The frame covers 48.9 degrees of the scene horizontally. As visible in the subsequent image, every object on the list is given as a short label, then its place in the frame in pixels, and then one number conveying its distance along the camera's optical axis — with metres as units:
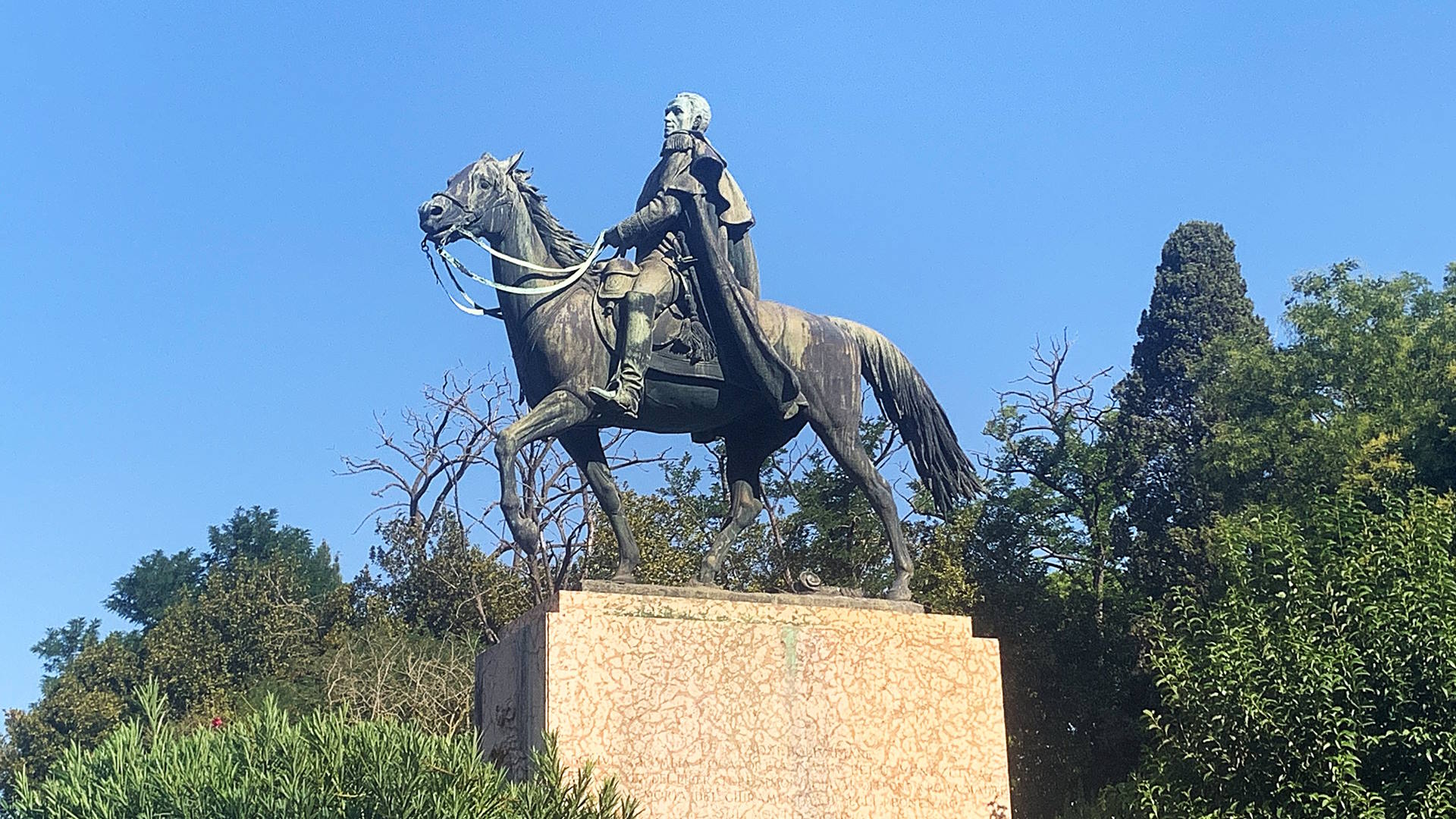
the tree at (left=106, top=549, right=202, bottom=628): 41.47
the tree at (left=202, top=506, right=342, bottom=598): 41.28
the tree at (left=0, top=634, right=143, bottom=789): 28.36
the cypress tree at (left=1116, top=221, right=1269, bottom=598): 23.38
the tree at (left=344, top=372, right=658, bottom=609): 24.89
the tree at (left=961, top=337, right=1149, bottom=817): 21.92
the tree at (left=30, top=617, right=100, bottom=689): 43.78
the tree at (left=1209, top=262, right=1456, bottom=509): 19.06
